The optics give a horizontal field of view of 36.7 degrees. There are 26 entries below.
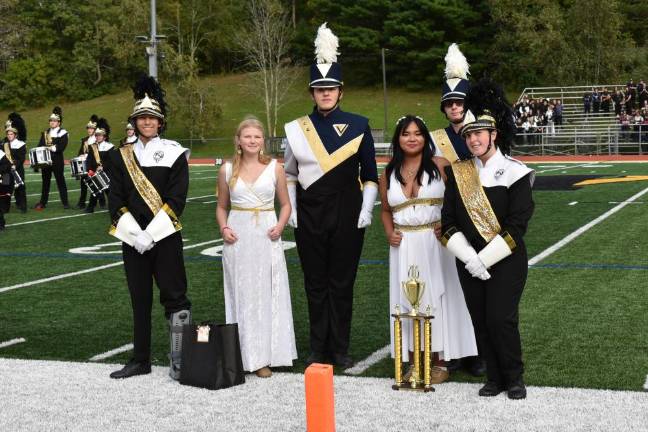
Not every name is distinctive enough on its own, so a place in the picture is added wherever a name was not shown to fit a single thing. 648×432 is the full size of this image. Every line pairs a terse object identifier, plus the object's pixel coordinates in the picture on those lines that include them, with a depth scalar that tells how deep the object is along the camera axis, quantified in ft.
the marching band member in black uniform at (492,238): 17.31
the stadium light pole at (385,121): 166.30
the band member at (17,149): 60.44
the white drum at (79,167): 61.16
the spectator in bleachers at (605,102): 146.82
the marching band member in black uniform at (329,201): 20.35
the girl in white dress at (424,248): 18.95
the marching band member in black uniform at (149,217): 19.56
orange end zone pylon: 13.51
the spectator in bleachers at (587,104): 147.74
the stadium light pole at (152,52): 93.02
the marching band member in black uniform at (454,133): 19.70
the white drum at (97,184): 57.16
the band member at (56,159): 63.16
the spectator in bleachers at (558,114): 137.18
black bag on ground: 18.71
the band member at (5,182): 52.75
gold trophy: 17.92
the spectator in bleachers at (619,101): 137.18
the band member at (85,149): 61.77
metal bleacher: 123.03
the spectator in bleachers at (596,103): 147.13
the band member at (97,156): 59.21
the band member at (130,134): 59.12
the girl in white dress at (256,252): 19.95
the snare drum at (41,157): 62.64
